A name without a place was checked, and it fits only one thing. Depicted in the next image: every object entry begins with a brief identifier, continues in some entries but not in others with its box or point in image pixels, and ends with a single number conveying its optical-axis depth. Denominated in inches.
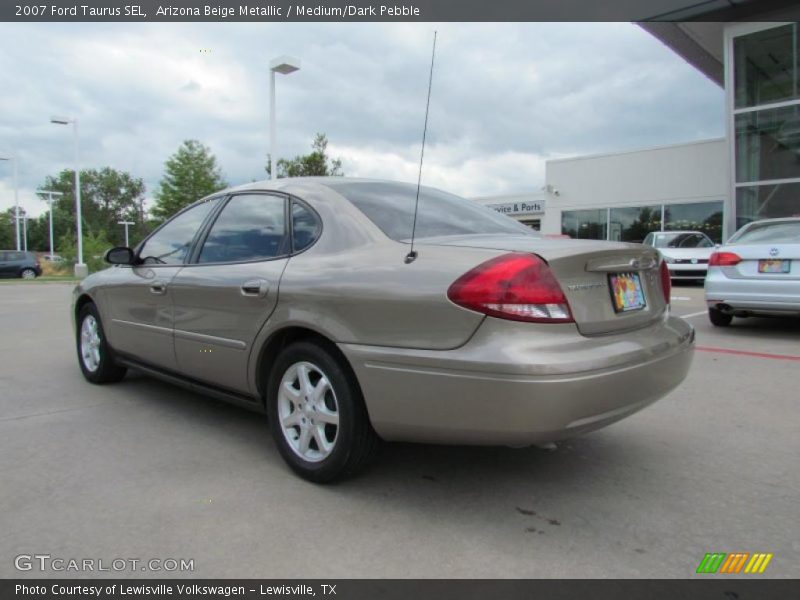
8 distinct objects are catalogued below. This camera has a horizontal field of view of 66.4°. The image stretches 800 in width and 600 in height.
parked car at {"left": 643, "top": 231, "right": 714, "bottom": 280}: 637.3
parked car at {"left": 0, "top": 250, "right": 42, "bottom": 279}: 1131.3
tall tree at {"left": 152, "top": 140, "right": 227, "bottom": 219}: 1301.7
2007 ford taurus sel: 93.4
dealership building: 695.7
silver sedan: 262.1
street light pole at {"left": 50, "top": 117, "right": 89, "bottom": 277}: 1079.0
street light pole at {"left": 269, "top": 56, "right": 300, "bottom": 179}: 561.9
